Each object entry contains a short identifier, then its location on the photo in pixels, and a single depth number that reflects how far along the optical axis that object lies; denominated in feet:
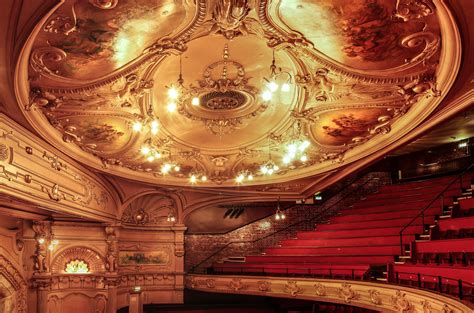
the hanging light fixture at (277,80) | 21.18
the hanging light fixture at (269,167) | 37.74
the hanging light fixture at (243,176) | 40.91
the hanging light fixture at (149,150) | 29.60
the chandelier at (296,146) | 31.50
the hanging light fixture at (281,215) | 53.45
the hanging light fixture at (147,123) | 26.11
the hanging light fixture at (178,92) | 21.55
